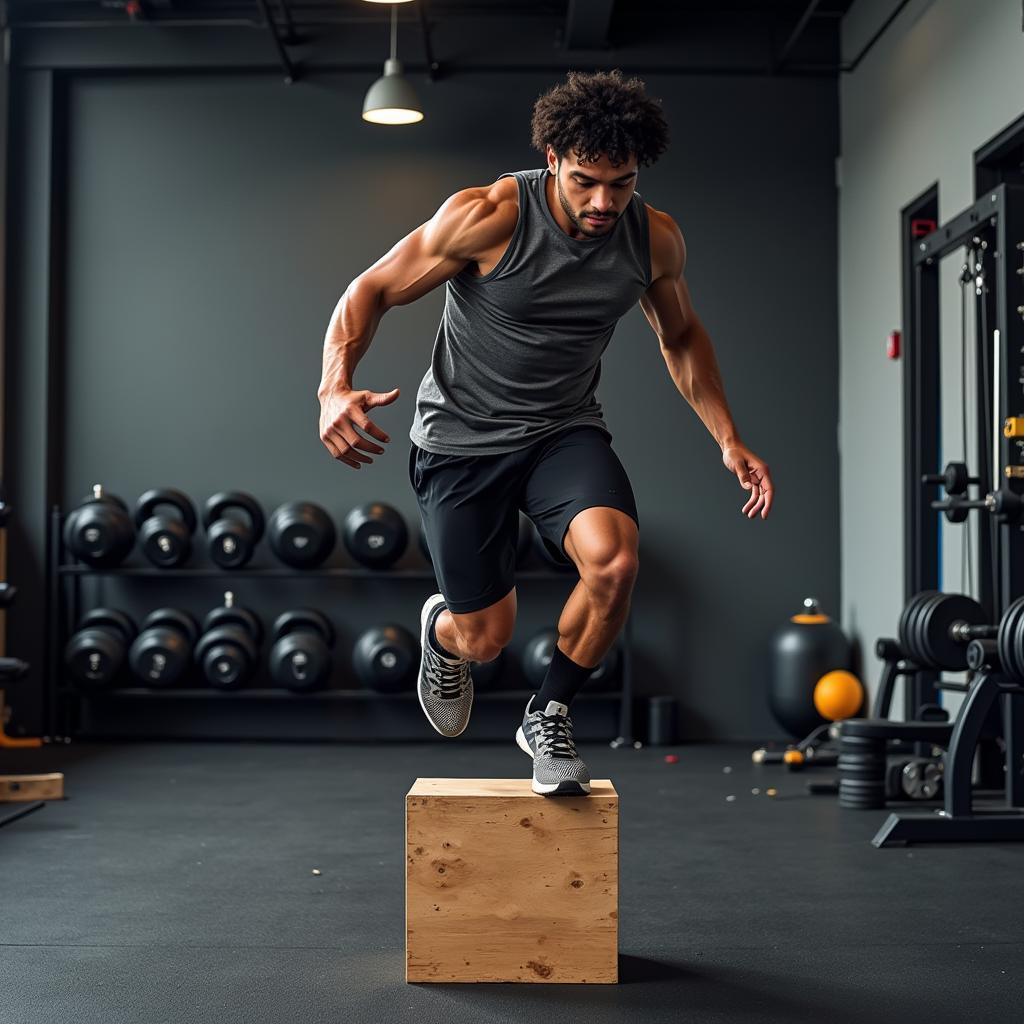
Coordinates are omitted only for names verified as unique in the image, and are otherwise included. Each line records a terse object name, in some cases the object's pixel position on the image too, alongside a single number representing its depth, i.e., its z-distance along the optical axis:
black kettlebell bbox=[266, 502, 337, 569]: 5.95
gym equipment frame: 3.85
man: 2.40
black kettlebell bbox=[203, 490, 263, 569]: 5.96
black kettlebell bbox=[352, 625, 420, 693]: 5.82
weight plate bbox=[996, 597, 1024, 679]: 3.52
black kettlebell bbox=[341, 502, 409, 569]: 5.94
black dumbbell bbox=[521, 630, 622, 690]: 5.86
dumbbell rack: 6.03
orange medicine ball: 5.80
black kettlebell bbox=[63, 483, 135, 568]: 5.90
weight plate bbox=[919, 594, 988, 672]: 4.31
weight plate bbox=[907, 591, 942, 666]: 4.34
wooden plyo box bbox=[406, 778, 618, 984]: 2.47
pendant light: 5.66
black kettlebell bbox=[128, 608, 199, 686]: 5.88
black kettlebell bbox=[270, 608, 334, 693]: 5.87
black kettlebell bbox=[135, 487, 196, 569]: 5.95
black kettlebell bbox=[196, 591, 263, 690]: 5.87
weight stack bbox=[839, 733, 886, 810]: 4.44
